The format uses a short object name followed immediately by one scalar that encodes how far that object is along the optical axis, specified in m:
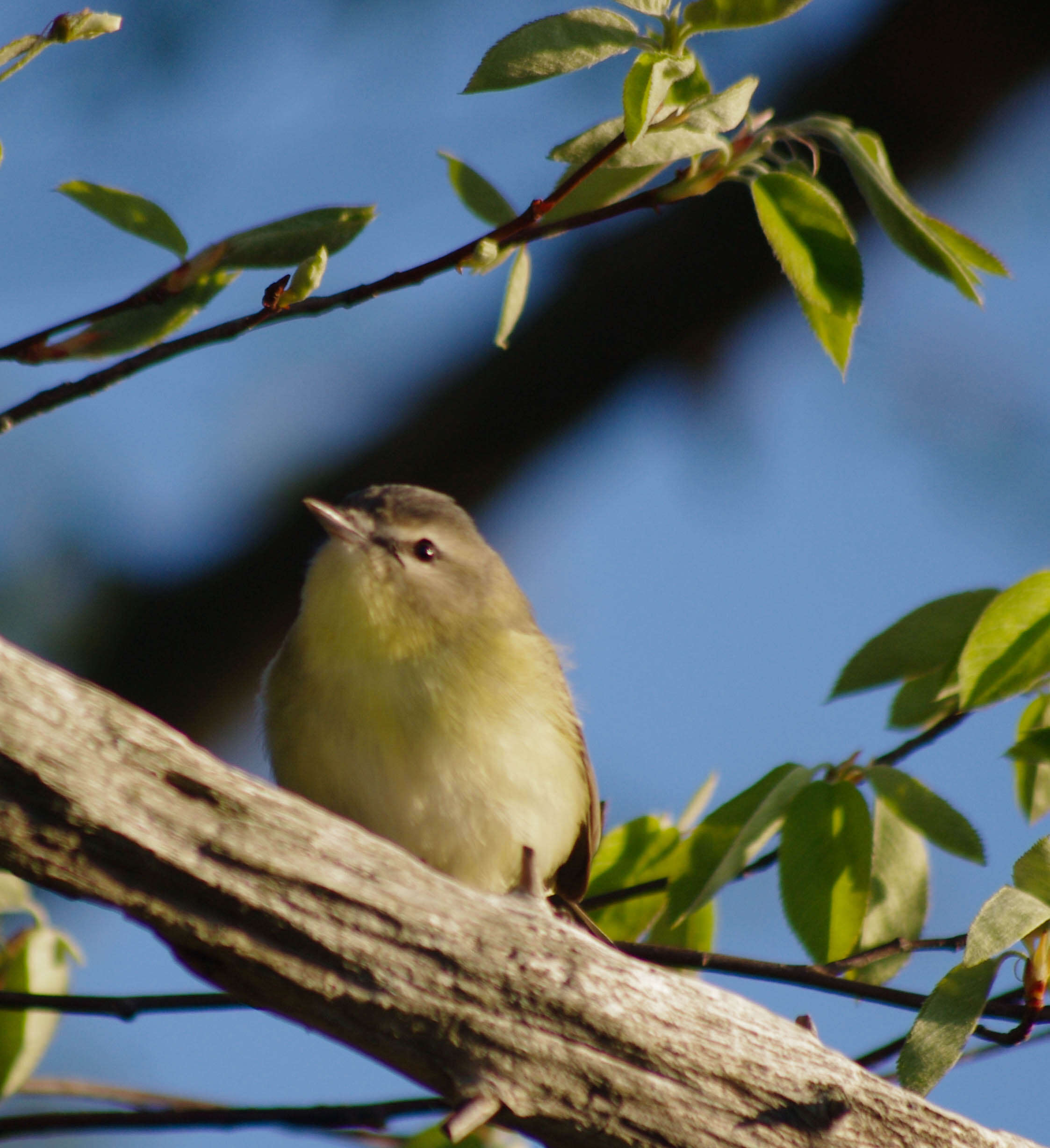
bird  7.09
